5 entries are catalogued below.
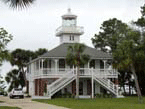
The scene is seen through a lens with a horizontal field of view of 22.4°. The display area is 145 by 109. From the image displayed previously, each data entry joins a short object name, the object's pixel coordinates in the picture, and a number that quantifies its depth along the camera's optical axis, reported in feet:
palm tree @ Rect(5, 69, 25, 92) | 209.15
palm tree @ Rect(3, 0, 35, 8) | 48.37
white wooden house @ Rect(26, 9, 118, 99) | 150.10
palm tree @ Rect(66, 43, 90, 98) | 139.95
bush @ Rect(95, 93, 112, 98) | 153.17
